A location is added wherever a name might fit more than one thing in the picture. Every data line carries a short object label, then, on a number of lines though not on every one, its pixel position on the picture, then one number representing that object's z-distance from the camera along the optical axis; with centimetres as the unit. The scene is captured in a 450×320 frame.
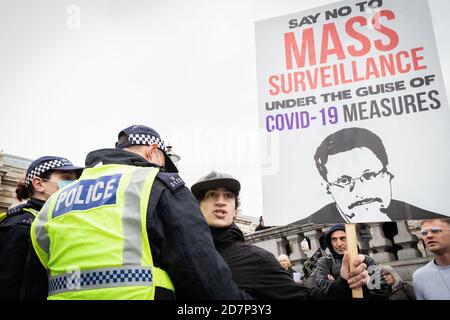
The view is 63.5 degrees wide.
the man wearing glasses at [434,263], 356
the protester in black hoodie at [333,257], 494
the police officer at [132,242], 165
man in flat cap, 245
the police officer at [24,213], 249
